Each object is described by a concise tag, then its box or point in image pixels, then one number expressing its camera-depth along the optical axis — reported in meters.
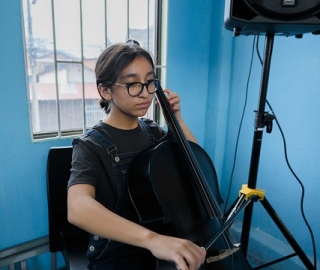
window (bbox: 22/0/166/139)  1.11
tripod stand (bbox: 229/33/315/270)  0.88
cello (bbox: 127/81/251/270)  0.77
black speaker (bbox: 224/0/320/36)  0.74
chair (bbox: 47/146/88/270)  1.07
